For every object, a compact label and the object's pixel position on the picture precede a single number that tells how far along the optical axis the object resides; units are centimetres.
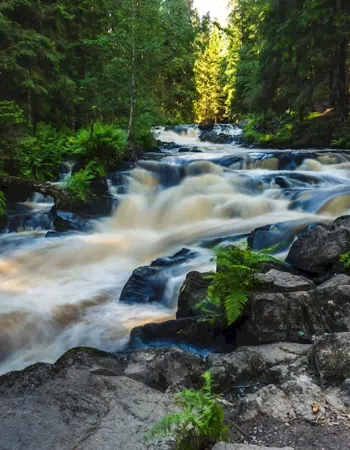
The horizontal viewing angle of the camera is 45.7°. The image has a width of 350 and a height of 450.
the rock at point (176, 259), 773
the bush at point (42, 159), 1287
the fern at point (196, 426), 255
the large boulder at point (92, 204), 1130
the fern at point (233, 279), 478
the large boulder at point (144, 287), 671
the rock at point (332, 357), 351
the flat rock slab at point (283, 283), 504
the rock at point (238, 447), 244
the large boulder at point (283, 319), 457
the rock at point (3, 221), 1034
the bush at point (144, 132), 1675
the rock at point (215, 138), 2647
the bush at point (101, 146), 1411
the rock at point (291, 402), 312
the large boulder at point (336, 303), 470
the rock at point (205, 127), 3122
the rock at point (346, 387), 324
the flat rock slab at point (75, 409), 290
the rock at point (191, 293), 564
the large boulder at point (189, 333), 508
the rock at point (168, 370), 402
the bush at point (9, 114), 973
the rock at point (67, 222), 1034
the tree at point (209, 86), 4897
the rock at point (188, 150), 2047
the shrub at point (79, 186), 1146
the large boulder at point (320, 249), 602
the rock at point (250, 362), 388
